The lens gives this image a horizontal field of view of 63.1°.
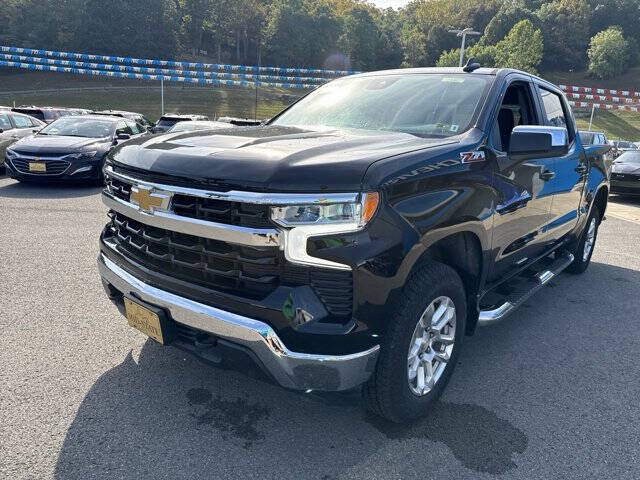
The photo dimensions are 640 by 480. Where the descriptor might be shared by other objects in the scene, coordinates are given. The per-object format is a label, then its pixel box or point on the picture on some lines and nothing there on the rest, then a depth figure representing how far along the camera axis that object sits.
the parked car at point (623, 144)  25.62
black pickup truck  2.22
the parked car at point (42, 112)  17.56
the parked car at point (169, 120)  16.84
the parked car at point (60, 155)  9.30
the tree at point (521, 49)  62.06
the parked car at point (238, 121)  12.39
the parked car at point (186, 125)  12.16
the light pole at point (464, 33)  29.75
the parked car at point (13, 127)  11.26
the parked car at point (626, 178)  12.62
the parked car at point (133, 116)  15.57
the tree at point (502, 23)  83.19
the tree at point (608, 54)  75.75
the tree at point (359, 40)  72.65
